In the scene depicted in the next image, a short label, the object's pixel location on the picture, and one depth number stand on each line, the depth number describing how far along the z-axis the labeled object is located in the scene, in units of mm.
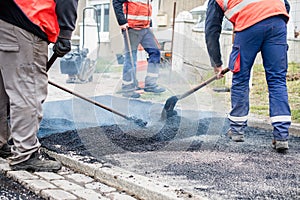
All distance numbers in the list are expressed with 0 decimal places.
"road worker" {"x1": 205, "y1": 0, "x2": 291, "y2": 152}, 3820
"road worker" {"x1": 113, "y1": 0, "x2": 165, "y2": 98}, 5770
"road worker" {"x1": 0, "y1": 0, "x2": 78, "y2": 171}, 3090
